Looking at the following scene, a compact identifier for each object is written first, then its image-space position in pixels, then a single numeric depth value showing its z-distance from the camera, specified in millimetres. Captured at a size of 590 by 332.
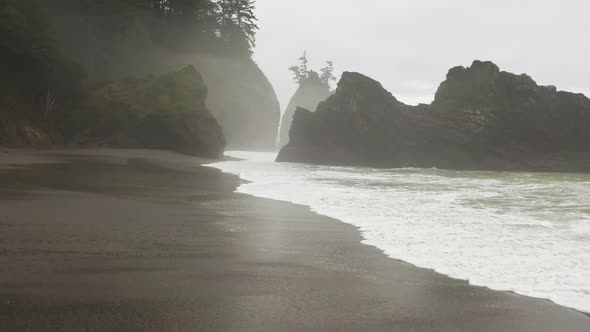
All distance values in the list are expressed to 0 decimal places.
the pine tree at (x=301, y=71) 96806
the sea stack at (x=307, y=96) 90562
